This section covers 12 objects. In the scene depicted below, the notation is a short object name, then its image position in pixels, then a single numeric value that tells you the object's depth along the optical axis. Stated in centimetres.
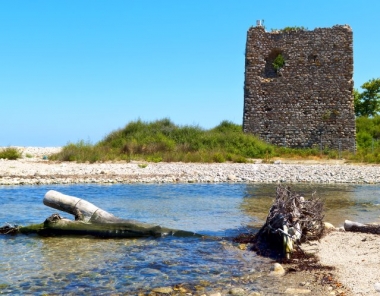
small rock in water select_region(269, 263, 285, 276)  602
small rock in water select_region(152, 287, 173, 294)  544
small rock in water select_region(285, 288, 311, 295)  527
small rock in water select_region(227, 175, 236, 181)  1785
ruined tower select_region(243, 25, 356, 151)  2694
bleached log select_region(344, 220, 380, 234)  790
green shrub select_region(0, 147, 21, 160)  2317
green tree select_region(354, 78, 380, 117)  4138
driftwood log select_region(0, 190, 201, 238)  809
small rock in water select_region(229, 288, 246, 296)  533
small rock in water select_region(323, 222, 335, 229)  855
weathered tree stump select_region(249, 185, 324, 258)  696
